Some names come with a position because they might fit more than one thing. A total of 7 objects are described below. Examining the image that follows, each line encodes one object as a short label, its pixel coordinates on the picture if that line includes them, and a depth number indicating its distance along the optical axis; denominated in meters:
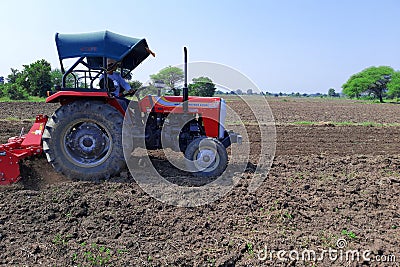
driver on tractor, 6.03
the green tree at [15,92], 32.62
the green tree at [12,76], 43.00
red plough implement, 5.55
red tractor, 5.76
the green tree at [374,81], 66.38
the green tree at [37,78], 36.03
